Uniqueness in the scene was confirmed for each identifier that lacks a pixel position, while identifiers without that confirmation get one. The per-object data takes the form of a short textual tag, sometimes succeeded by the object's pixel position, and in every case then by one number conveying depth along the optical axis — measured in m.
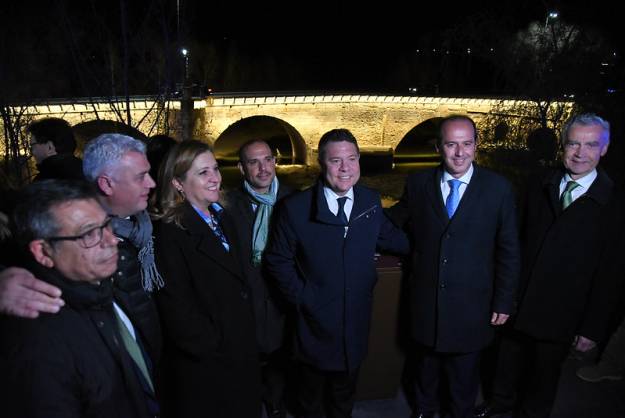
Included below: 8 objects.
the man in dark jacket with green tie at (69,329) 1.26
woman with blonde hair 2.04
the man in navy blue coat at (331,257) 2.38
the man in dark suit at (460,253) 2.38
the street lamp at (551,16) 11.03
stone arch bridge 24.62
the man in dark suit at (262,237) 2.58
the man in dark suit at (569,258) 2.39
